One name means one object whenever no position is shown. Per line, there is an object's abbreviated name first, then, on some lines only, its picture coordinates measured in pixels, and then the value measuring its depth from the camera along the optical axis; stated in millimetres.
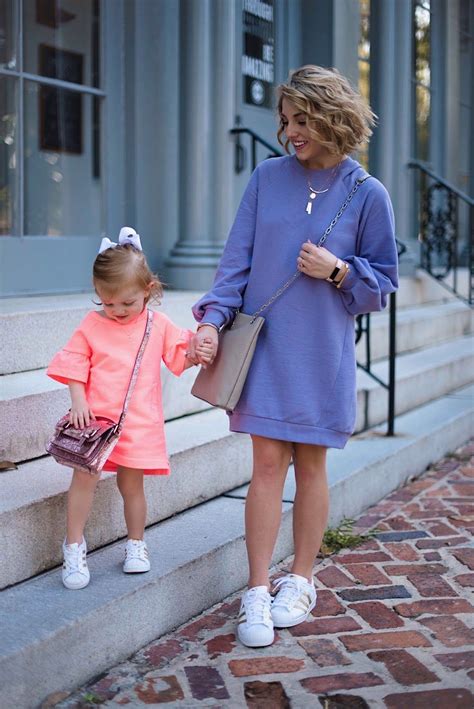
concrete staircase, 2646
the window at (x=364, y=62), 8289
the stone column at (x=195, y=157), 5668
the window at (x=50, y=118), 4996
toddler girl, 2867
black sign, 6652
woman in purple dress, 2867
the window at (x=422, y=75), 9797
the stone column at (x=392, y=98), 7952
